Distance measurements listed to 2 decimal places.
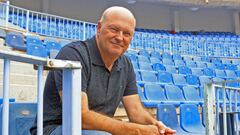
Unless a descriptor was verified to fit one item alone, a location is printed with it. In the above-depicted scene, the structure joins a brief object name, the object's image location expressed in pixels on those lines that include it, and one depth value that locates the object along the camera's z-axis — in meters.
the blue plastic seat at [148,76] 5.37
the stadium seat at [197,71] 7.36
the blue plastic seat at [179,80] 5.76
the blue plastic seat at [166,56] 8.54
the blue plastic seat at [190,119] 3.28
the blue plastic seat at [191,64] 8.28
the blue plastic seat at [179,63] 8.11
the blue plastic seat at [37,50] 5.33
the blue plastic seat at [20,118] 1.77
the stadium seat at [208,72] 7.56
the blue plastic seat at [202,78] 6.30
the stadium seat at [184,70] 7.15
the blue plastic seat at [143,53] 8.19
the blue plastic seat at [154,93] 4.28
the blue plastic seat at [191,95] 4.75
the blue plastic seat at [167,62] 7.79
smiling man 1.49
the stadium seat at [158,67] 6.58
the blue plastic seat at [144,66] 6.29
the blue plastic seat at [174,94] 4.55
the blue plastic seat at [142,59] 7.07
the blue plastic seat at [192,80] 6.17
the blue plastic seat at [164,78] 5.64
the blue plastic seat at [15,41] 5.89
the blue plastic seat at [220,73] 7.80
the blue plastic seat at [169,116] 2.98
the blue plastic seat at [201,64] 8.53
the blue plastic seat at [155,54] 8.38
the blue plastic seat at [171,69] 6.89
